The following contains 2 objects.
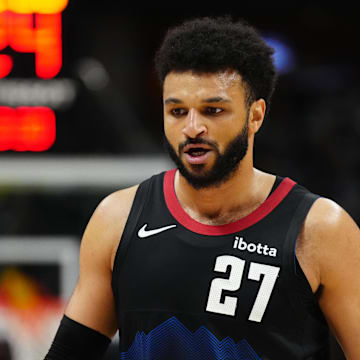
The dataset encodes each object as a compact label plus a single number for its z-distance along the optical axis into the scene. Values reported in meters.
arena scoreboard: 10.74
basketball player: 4.67
